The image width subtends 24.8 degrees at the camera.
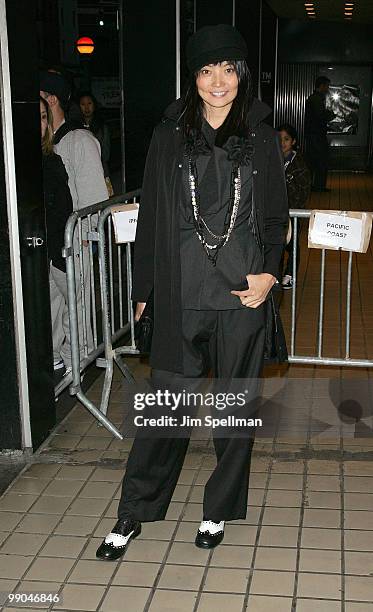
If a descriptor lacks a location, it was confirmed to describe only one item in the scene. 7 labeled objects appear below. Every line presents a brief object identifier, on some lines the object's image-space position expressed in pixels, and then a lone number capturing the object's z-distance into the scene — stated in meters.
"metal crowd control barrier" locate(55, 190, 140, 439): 4.52
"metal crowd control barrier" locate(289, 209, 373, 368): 5.00
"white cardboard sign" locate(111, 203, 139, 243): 4.77
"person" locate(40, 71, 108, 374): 5.24
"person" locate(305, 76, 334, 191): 17.53
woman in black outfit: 3.32
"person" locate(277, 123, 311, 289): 7.84
